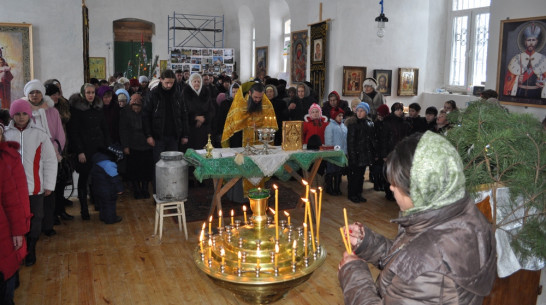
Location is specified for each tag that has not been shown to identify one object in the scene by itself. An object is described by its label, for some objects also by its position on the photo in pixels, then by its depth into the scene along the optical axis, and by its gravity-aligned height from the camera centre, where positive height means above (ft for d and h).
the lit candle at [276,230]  6.86 -1.91
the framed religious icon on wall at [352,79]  36.86 +1.29
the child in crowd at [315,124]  23.62 -1.37
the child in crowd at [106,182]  19.34 -3.60
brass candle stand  6.47 -2.29
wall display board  56.75 +3.84
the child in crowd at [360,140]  23.02 -2.04
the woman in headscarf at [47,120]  16.52 -1.03
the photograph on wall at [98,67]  55.72 +2.76
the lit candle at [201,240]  7.11 -2.14
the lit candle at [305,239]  7.06 -2.11
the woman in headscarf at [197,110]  24.89 -0.86
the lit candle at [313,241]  7.08 -2.13
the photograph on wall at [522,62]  25.68 +2.04
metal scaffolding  59.21 +7.69
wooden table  17.67 -2.65
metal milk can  17.31 -3.00
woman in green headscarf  5.05 -1.48
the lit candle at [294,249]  6.74 -2.16
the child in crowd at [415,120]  24.54 -1.13
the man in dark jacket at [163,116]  21.83 -1.05
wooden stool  17.48 -4.41
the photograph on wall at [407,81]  38.50 +1.33
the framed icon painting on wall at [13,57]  25.91 +1.72
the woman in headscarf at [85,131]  19.24 -1.58
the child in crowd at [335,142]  23.63 -2.24
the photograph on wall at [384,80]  37.93 +1.32
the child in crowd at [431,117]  24.33 -0.95
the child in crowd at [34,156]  14.19 -1.95
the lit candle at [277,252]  6.63 -2.14
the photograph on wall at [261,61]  52.31 +3.69
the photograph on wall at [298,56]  40.88 +3.34
